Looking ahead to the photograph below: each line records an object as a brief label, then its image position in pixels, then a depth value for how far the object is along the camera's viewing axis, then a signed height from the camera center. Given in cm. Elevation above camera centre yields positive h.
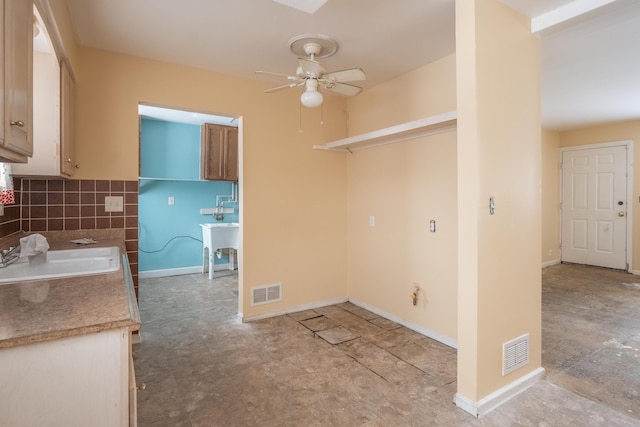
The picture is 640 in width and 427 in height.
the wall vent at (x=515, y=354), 206 -89
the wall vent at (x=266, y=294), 344 -84
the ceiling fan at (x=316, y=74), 228 +96
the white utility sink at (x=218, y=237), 500 -36
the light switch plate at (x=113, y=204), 281 +8
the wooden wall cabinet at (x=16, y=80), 106 +46
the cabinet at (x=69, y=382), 89 -48
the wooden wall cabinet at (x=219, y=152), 517 +95
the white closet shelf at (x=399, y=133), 251 +71
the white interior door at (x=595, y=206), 541 +10
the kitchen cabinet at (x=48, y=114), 199 +61
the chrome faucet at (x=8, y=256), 166 -22
